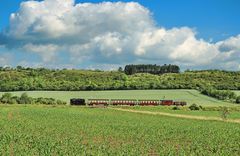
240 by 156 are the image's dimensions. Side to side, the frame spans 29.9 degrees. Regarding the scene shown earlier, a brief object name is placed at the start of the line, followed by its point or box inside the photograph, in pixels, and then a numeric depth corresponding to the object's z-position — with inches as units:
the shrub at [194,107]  3941.2
